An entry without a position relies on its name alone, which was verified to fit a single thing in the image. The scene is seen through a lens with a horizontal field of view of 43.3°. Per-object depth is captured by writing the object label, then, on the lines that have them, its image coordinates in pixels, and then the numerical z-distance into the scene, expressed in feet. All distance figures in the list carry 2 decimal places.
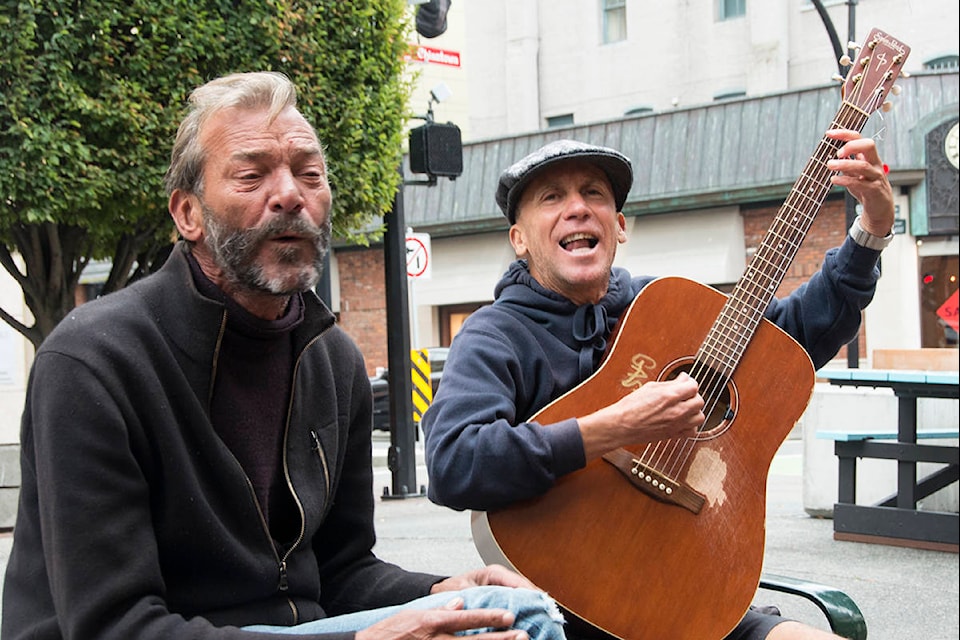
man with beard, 6.40
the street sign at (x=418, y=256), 42.45
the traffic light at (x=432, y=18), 29.66
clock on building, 59.21
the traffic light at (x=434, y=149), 30.45
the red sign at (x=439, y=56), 31.03
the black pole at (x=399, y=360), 31.45
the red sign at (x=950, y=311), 57.33
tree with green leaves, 20.38
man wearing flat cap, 8.39
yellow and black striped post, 43.55
